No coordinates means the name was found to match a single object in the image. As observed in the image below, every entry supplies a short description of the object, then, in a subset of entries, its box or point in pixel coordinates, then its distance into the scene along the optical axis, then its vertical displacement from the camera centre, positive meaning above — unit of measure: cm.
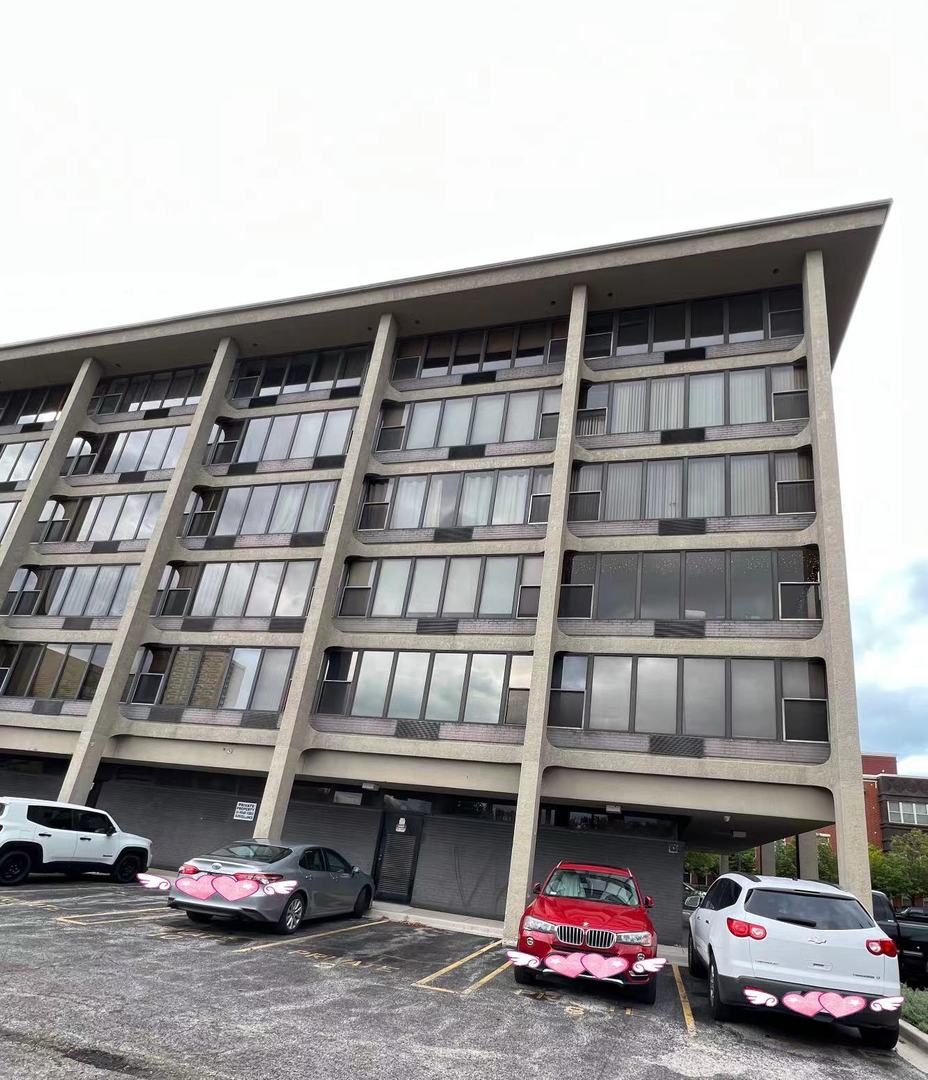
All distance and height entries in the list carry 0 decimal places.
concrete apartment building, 1767 +682
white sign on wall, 2167 -28
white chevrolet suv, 804 -78
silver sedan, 1139 -126
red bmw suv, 948 -113
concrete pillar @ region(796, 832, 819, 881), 2369 +92
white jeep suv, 1449 -139
